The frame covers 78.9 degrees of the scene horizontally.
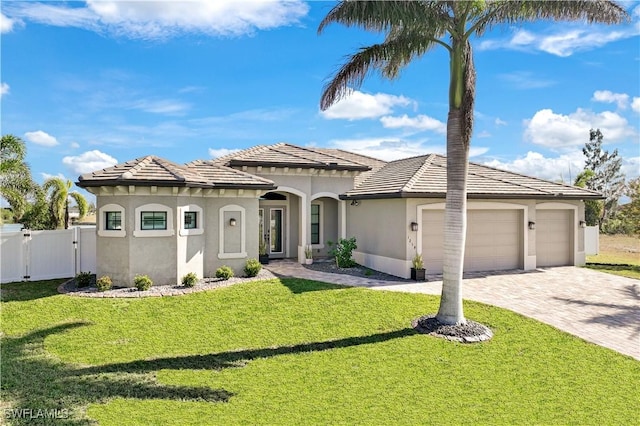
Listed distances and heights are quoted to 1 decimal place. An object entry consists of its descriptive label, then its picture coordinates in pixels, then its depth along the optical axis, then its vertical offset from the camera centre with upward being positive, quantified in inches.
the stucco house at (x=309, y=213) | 509.0 +4.5
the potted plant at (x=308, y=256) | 712.4 -73.2
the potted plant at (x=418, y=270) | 574.9 -79.5
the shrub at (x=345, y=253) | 671.8 -64.3
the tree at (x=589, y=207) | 1131.3 +30.2
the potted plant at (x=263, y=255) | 704.4 -71.5
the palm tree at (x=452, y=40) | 348.5 +172.7
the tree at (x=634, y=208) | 968.9 +23.5
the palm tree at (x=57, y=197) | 903.9 +44.5
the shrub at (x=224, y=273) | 553.6 -81.1
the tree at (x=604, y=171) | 1725.6 +212.7
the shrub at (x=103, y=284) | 489.1 -85.5
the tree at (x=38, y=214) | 893.8 +4.7
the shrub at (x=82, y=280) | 505.0 -83.0
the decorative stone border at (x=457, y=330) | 355.3 -108.4
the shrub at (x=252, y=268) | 575.8 -77.1
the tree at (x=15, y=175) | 607.2 +72.2
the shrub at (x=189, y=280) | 509.4 -83.8
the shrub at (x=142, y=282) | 486.6 -83.7
